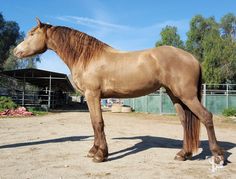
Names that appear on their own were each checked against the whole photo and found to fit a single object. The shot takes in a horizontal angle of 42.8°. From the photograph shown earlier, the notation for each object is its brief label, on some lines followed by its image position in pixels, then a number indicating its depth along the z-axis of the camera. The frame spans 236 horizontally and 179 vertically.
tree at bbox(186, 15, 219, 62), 46.56
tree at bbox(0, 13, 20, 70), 33.26
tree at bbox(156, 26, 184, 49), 52.12
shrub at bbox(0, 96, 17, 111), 18.64
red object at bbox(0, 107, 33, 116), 17.05
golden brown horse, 4.97
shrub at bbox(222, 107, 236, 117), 19.89
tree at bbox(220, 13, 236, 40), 47.88
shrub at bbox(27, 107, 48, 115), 20.65
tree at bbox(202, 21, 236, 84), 37.16
